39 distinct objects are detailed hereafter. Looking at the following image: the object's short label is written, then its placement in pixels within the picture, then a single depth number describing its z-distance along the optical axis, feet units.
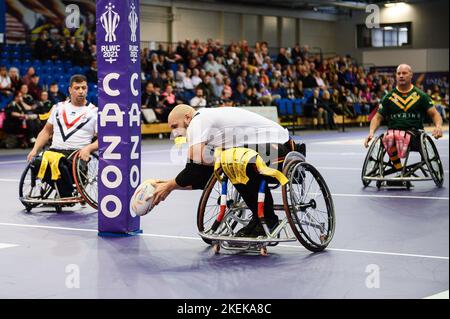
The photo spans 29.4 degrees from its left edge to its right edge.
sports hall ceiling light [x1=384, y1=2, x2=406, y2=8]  137.69
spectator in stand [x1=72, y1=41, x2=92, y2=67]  78.64
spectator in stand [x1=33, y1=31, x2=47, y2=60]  78.79
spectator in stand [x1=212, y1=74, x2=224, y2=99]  84.28
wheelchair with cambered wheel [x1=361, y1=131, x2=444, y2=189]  38.17
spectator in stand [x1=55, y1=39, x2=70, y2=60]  79.39
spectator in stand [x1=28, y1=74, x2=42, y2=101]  66.18
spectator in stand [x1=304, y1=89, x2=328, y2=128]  92.27
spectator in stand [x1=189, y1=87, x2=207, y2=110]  77.36
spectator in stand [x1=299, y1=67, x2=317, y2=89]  100.89
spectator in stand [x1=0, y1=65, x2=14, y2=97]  65.26
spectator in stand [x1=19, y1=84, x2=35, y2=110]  63.49
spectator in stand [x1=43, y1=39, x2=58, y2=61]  78.79
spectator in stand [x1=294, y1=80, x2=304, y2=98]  96.43
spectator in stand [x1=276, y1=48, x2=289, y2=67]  106.93
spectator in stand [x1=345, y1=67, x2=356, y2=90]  111.36
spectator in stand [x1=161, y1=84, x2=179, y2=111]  77.00
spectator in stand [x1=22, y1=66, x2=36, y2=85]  66.39
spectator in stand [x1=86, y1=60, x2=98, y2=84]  75.87
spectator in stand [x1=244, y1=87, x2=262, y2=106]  85.00
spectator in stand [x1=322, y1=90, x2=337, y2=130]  93.76
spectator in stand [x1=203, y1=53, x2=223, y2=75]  90.57
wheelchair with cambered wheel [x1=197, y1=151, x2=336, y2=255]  22.30
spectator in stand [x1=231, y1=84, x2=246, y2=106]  85.20
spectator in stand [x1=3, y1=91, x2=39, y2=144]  62.80
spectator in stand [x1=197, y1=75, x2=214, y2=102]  81.97
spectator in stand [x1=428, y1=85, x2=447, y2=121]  109.81
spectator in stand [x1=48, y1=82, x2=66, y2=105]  65.82
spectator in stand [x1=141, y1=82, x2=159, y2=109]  75.61
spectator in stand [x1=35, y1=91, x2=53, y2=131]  62.69
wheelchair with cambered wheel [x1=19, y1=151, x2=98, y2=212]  30.91
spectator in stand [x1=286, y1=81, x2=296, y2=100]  94.94
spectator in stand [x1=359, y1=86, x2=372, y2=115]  104.99
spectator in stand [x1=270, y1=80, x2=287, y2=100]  93.20
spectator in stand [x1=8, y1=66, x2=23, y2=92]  66.33
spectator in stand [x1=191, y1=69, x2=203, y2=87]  84.64
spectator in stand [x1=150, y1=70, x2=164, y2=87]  79.36
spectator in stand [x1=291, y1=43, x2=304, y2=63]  111.84
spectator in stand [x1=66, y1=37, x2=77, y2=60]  79.19
